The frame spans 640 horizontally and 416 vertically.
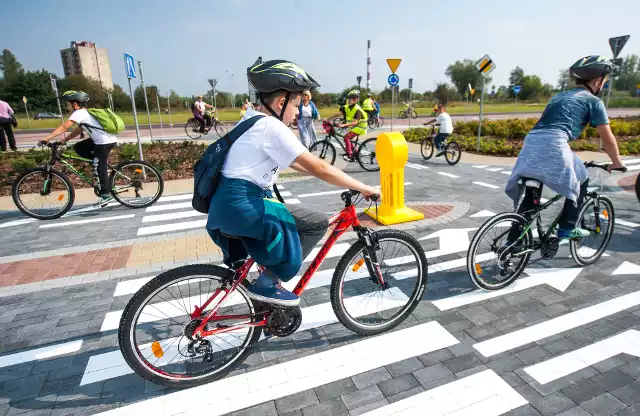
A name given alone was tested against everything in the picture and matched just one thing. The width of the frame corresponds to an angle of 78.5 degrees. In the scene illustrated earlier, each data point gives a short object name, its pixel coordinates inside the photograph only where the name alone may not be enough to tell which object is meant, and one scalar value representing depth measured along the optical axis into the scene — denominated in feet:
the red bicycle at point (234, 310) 8.05
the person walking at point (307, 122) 36.81
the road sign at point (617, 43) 31.81
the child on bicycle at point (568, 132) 11.51
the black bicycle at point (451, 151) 35.09
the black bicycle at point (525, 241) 12.07
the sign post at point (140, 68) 33.99
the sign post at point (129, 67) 27.78
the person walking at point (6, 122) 41.34
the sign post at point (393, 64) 42.45
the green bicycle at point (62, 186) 20.48
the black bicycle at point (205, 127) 65.16
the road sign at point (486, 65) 37.70
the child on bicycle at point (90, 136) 19.81
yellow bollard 18.33
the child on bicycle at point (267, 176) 7.40
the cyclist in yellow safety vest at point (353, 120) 32.71
